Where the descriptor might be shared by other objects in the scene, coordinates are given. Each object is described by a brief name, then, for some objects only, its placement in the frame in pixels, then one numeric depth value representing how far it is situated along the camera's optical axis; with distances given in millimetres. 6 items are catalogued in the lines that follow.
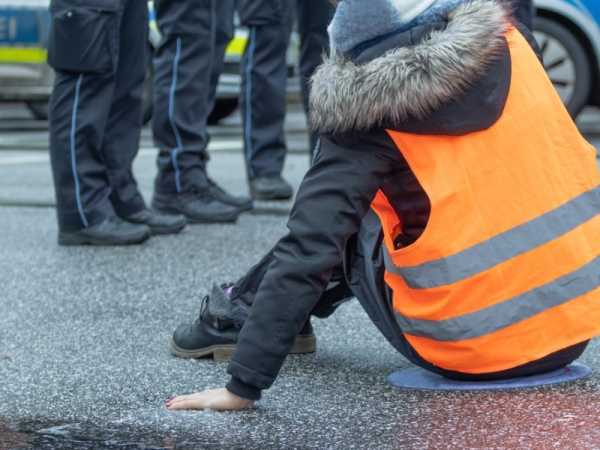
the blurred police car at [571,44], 15875
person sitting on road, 5117
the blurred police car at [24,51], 17578
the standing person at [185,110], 10094
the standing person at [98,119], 8914
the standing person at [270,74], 11164
